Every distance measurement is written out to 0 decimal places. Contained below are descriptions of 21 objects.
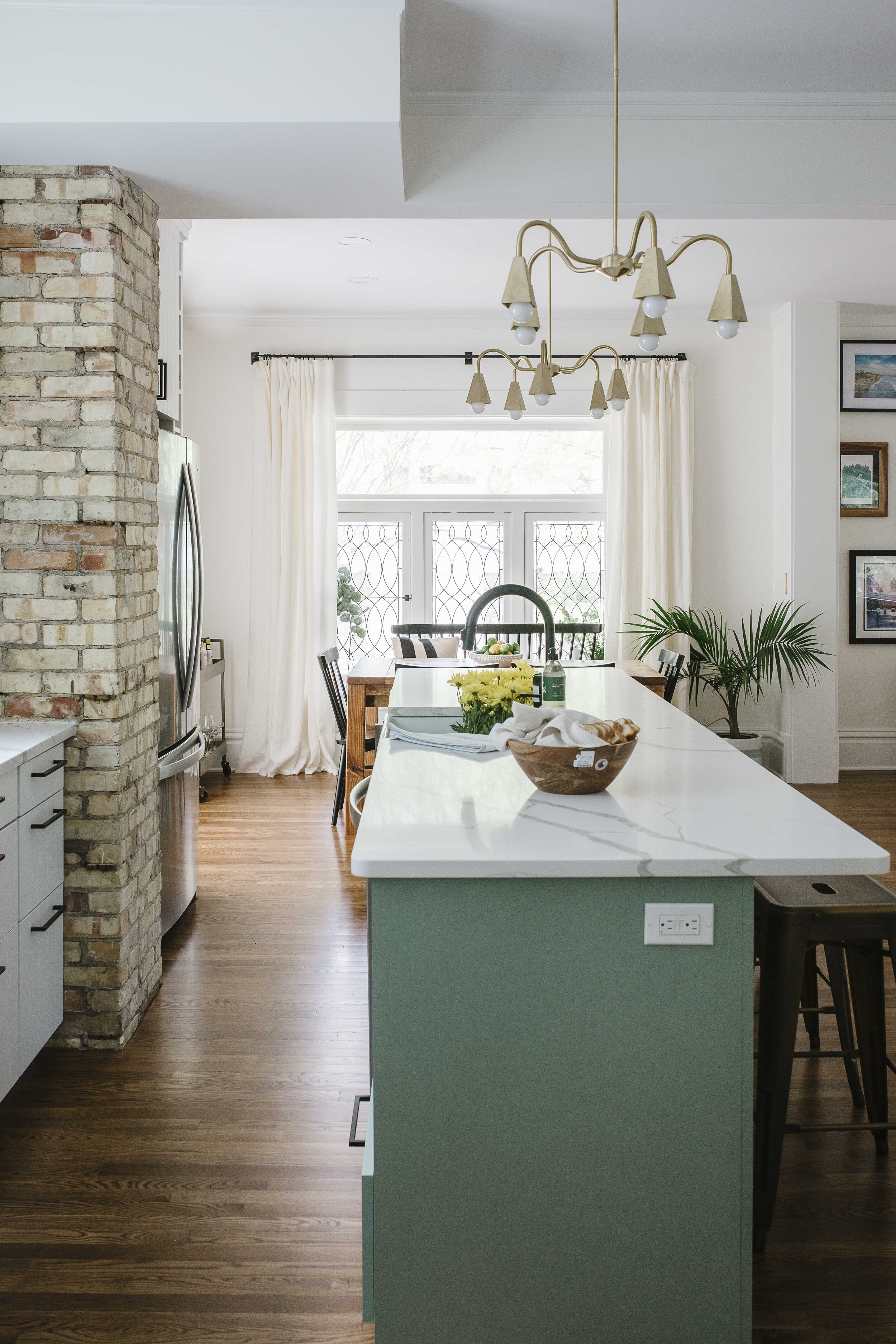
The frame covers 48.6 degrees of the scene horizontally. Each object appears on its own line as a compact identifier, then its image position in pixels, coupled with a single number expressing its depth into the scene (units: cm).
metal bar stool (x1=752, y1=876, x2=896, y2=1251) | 189
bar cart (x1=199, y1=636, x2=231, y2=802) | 608
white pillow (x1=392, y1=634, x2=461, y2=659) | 517
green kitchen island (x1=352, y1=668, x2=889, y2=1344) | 157
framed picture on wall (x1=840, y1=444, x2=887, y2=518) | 627
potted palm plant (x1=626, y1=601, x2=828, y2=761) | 584
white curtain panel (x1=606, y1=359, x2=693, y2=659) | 621
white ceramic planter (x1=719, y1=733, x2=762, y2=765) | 570
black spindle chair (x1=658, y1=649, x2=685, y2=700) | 483
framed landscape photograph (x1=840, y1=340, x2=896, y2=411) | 617
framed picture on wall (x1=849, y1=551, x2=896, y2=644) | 636
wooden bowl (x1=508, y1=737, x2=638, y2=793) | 187
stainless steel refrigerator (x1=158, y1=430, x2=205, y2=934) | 332
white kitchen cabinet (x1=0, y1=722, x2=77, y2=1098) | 229
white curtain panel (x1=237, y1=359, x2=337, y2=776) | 624
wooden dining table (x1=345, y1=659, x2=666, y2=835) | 451
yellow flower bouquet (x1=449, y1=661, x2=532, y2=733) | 246
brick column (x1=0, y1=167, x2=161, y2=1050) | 264
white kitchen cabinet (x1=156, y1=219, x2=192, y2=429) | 353
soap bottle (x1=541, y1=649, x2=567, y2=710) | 296
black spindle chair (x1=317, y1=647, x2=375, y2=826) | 478
